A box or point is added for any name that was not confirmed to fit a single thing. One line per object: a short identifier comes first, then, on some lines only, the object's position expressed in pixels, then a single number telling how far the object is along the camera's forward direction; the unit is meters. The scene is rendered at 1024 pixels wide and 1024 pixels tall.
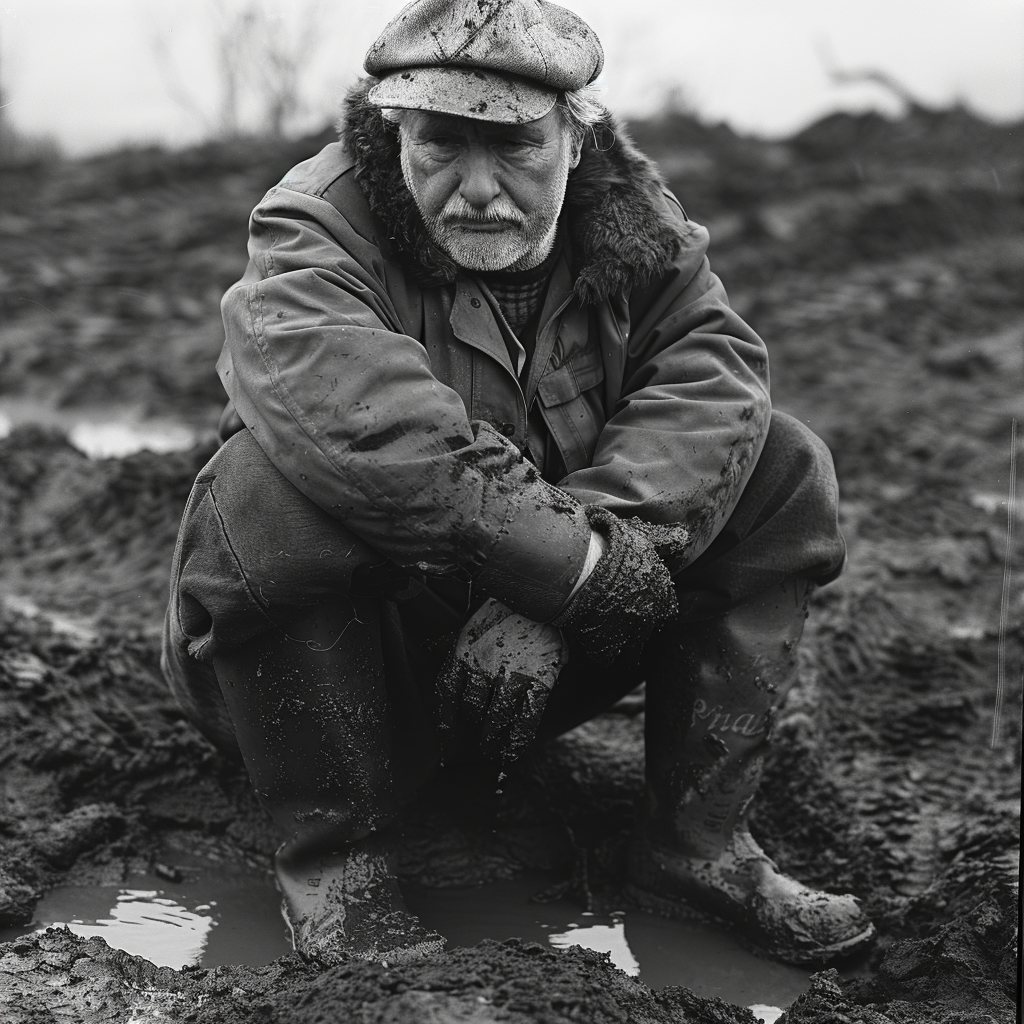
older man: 2.00
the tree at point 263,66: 12.19
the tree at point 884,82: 13.27
